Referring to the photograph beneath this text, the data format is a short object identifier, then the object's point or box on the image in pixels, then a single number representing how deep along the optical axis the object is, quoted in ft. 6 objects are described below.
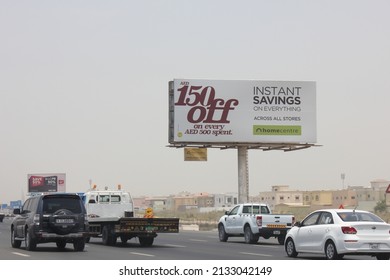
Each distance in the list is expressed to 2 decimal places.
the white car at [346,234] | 78.26
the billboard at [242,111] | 219.82
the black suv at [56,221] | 94.94
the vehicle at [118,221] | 111.65
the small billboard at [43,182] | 524.11
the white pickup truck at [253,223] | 124.26
